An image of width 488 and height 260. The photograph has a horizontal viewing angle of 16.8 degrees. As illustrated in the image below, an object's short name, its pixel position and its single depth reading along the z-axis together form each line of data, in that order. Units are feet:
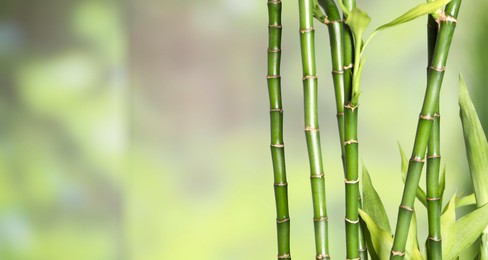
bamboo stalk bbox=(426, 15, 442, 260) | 5.02
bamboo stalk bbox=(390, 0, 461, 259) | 4.91
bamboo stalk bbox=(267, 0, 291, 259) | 5.17
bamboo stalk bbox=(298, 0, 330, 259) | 5.00
